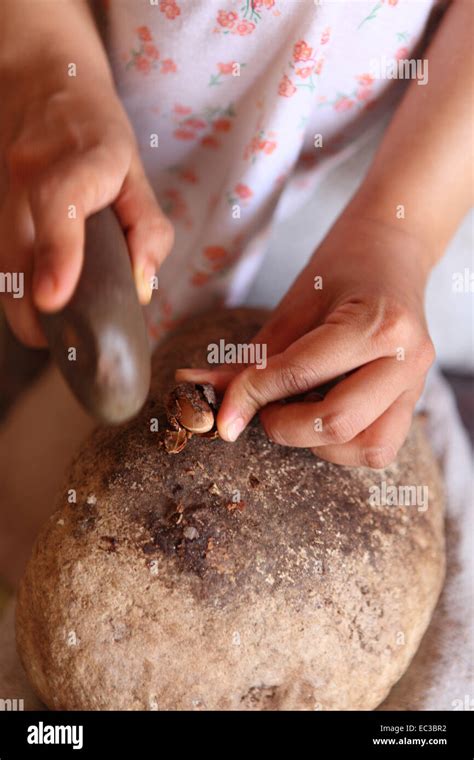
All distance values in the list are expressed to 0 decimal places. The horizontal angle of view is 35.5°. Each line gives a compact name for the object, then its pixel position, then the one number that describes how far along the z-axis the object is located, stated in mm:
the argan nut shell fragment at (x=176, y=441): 765
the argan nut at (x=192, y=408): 749
